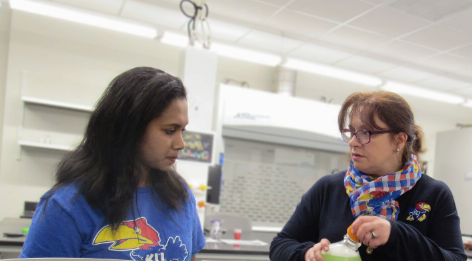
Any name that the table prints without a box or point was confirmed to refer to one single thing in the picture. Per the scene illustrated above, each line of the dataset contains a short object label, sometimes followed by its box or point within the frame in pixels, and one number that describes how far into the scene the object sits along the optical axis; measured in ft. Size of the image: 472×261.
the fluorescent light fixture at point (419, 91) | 16.90
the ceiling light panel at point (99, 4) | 13.52
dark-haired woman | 2.99
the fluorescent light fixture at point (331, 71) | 14.29
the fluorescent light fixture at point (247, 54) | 13.73
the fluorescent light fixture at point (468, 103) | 19.68
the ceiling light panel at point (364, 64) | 17.21
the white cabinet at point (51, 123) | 13.76
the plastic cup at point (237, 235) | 10.11
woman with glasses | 3.37
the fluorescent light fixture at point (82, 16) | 11.15
